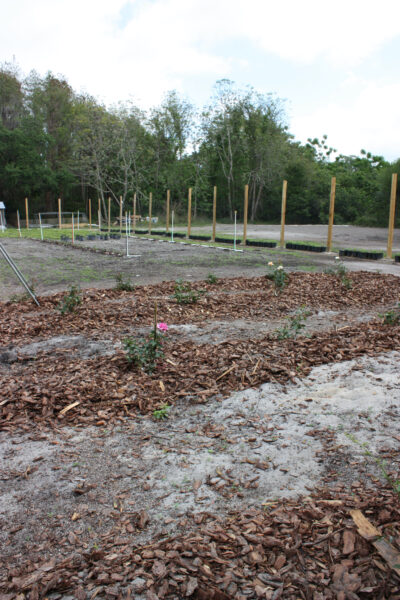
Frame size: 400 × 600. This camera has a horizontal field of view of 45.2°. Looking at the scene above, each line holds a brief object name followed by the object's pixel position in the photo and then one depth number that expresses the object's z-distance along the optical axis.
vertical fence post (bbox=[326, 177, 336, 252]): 13.61
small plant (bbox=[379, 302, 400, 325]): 4.95
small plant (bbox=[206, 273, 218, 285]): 7.79
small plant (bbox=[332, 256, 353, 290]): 7.18
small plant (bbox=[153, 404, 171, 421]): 3.02
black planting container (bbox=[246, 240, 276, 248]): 16.42
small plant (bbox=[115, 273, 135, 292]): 7.25
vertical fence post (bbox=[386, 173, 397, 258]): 12.01
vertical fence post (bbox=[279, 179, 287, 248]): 14.79
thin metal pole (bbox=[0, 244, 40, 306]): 6.25
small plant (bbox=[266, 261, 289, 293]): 7.03
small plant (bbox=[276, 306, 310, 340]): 4.41
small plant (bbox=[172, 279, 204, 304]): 6.11
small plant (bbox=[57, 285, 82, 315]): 5.67
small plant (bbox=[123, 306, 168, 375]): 3.73
